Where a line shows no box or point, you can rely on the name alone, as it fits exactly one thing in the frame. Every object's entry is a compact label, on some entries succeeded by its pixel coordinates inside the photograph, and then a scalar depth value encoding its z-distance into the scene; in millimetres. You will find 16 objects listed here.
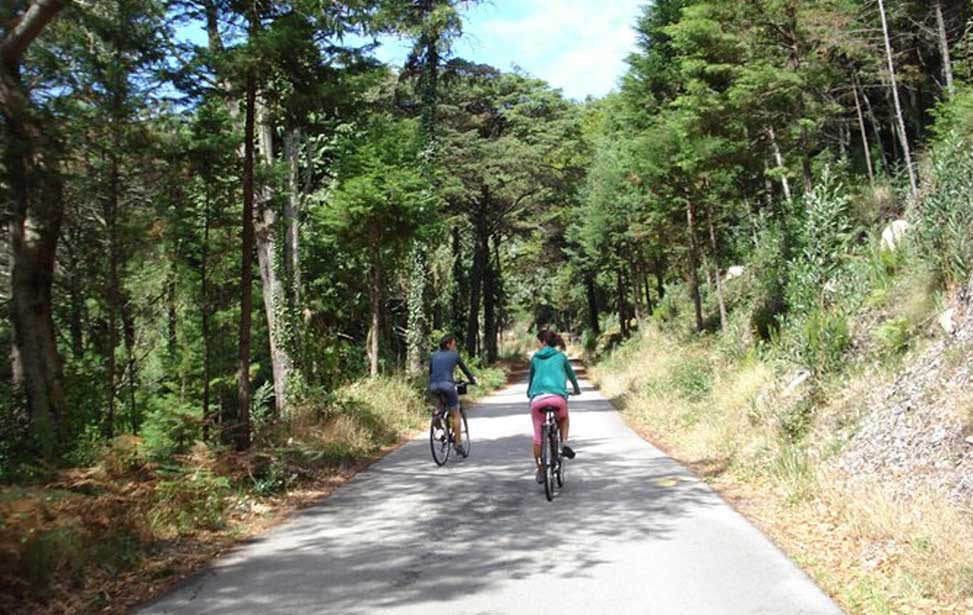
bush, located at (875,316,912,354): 8430
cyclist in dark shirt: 10727
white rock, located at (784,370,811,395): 9872
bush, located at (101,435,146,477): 7098
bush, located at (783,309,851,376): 9289
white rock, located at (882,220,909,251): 11245
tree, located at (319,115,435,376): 15047
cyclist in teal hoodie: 8242
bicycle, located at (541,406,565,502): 7875
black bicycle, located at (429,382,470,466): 10383
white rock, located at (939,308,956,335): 7539
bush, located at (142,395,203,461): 8484
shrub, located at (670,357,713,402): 14839
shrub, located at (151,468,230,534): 6707
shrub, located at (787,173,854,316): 11508
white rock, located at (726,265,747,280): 25212
